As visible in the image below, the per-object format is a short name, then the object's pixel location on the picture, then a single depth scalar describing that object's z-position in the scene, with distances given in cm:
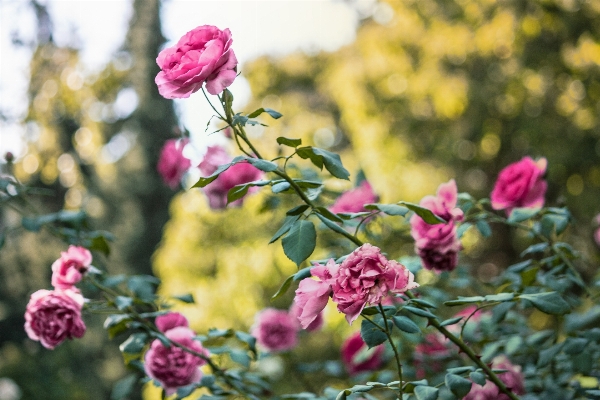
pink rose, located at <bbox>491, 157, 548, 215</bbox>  122
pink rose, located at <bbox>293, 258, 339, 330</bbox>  76
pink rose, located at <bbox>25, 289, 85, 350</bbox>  110
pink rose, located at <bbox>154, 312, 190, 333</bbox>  122
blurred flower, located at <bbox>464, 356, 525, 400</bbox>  101
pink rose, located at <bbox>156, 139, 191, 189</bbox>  160
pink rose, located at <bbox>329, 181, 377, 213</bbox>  129
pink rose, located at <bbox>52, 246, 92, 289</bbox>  115
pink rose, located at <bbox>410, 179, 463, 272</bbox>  104
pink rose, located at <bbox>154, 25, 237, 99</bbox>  82
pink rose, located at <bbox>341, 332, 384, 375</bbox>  163
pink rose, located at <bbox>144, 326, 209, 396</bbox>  114
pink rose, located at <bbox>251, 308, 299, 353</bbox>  183
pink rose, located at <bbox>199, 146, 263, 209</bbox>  135
